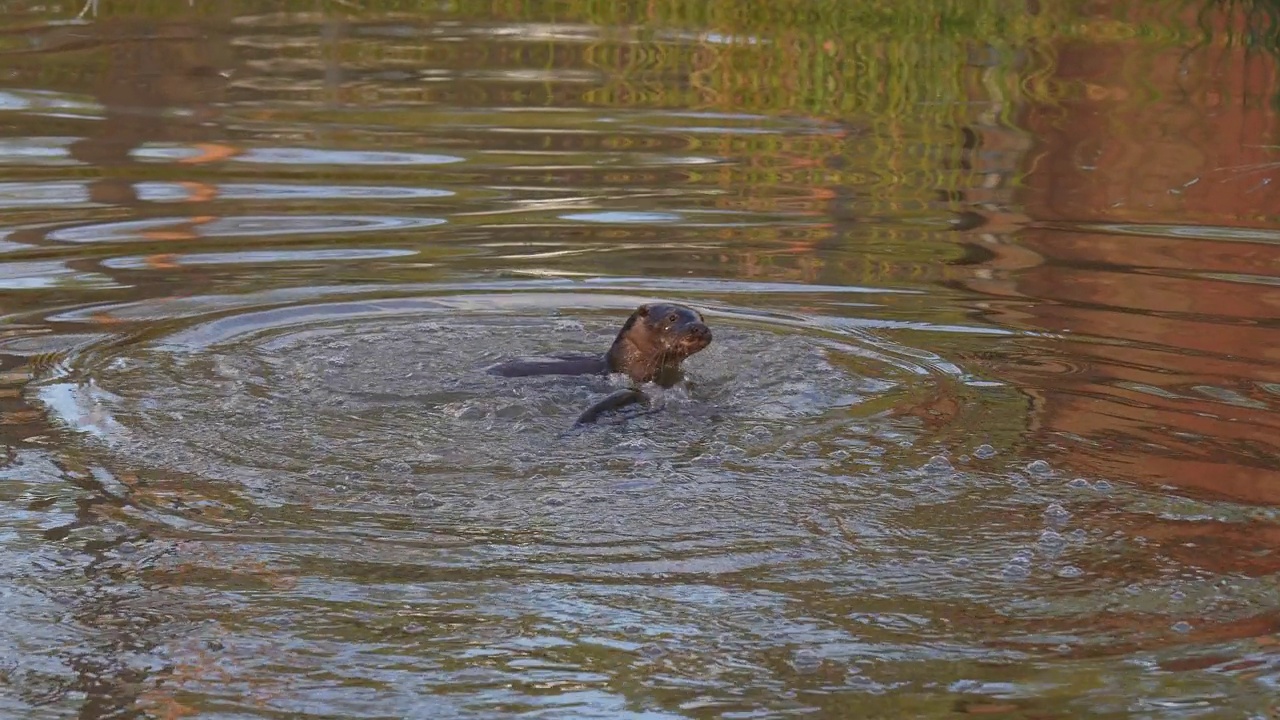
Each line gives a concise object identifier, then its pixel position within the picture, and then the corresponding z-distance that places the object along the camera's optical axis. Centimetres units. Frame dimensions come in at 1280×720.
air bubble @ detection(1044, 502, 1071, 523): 1049
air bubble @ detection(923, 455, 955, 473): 1140
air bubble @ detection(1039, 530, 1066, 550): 1002
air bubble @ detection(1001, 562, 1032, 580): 957
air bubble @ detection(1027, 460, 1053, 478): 1136
